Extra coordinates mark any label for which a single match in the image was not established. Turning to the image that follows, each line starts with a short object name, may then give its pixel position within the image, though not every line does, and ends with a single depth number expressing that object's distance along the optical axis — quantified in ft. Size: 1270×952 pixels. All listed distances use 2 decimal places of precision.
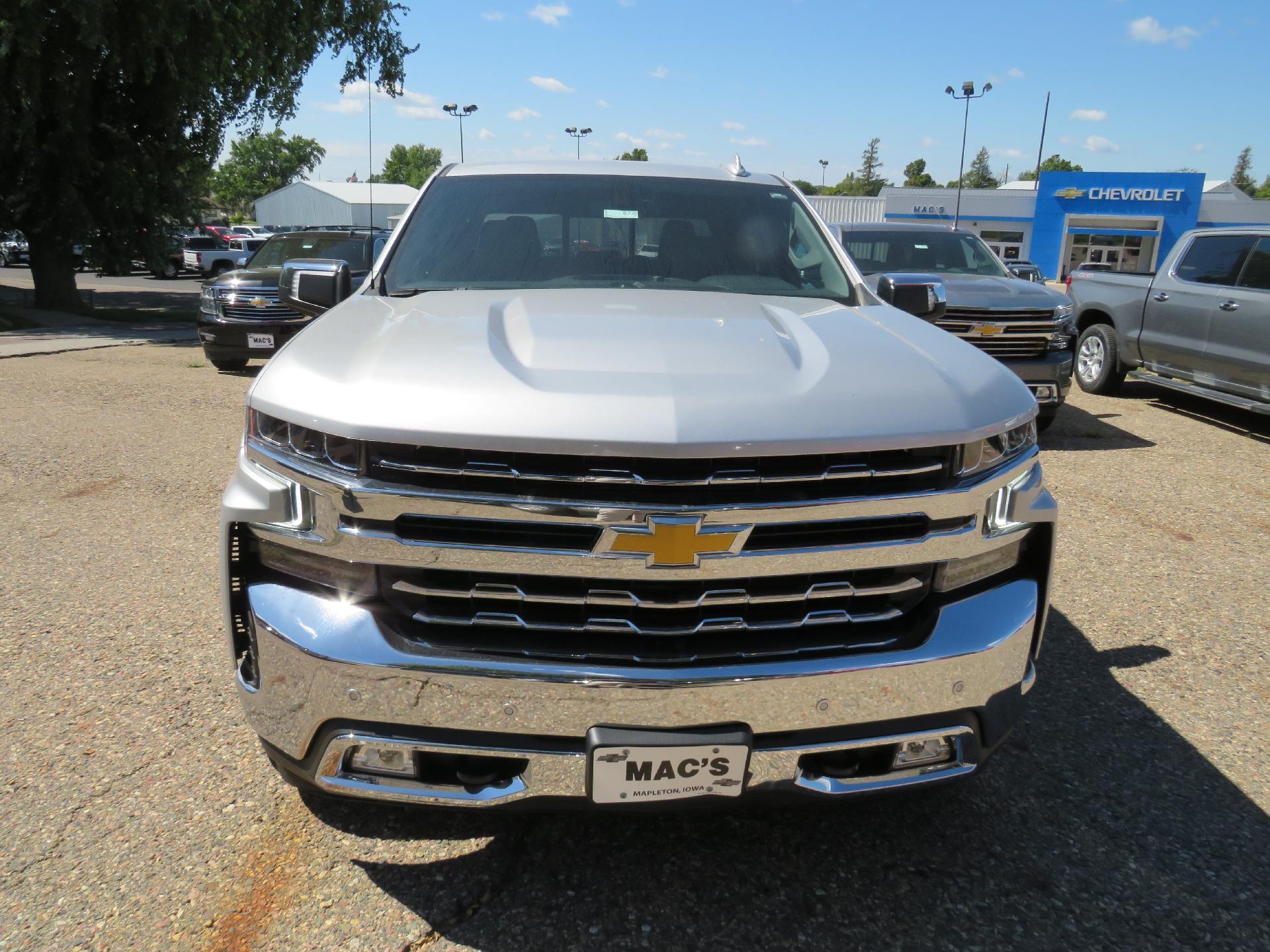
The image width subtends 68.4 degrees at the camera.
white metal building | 259.80
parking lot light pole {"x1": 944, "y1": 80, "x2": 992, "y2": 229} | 167.42
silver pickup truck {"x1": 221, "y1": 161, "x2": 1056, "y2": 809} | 6.43
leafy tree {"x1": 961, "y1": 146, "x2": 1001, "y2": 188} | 452.76
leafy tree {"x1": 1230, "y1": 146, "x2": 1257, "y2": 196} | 468.34
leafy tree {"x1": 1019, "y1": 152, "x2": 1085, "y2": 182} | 381.91
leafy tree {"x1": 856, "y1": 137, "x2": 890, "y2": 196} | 477.36
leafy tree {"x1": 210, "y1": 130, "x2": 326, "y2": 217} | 397.60
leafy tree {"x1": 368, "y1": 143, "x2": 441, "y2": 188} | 516.73
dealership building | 156.35
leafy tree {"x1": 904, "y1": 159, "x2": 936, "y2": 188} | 387.34
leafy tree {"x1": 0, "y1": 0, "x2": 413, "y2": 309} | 52.70
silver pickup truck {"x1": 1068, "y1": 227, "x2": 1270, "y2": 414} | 26.58
